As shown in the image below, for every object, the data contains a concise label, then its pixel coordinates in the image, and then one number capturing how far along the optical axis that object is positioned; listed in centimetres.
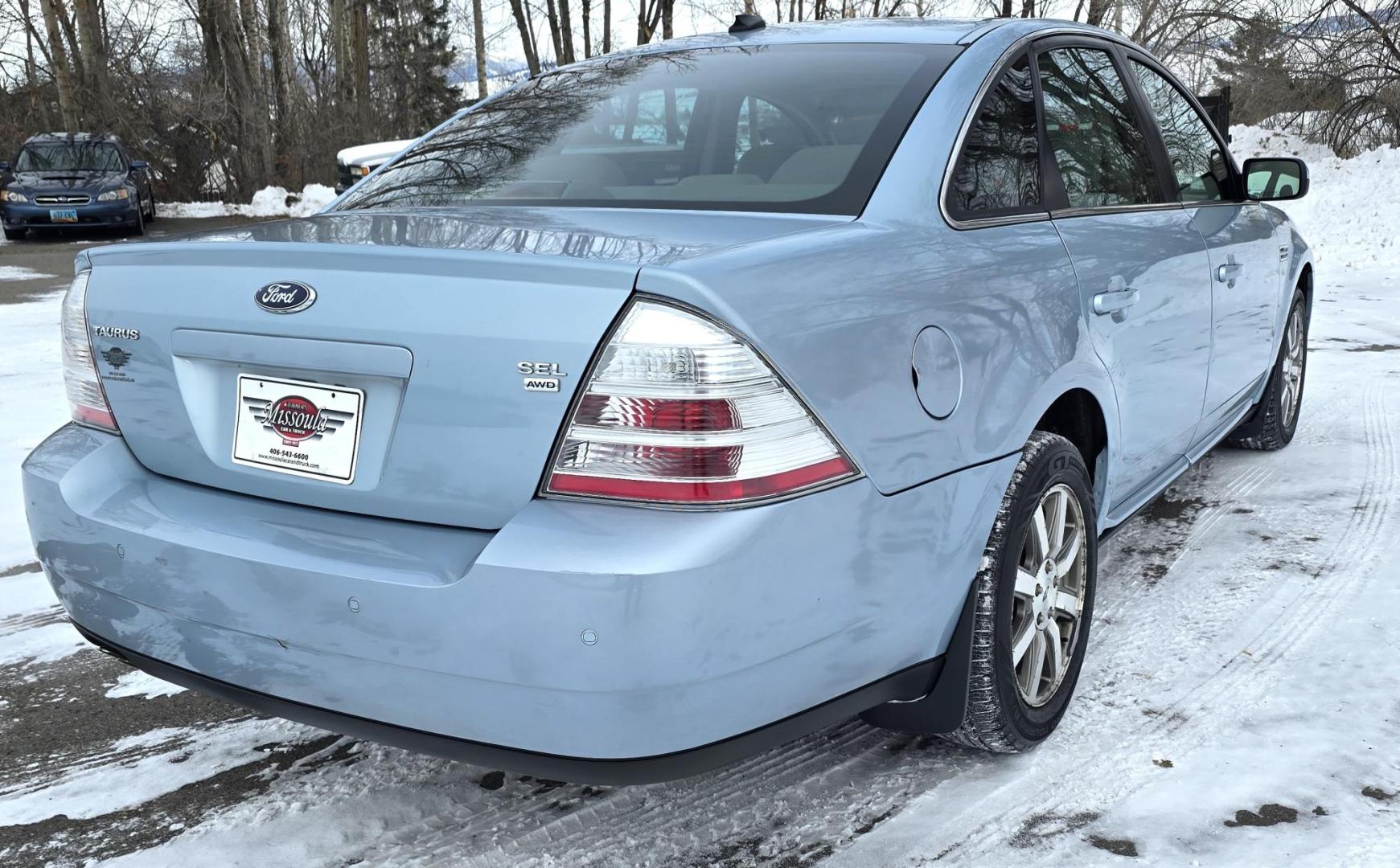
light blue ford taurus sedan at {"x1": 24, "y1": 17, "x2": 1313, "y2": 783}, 178
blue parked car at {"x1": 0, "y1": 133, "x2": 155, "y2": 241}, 1691
